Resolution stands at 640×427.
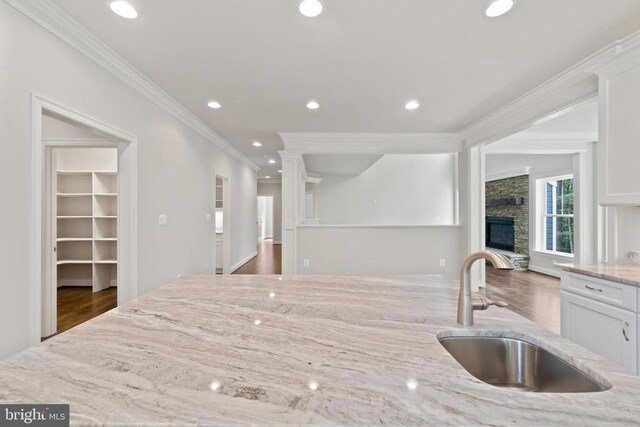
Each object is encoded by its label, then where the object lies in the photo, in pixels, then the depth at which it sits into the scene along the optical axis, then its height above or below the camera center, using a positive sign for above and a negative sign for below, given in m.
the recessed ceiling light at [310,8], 1.70 +1.24
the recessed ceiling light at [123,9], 1.73 +1.27
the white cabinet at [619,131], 1.98 +0.59
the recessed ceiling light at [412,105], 3.28 +1.27
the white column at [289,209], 4.60 +0.08
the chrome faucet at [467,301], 1.00 -0.31
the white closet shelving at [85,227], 4.53 -0.20
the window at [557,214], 5.42 -0.01
